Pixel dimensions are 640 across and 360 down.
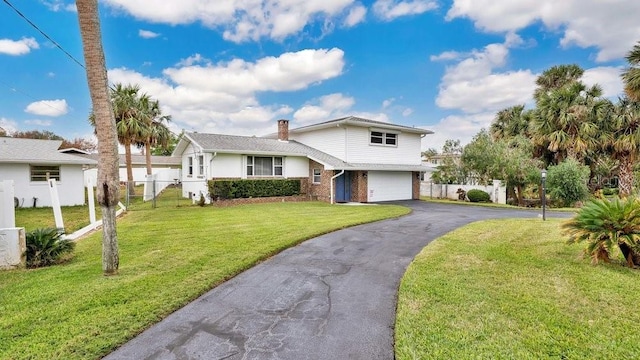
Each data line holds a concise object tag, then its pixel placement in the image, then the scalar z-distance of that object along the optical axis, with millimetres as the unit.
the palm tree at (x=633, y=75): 12250
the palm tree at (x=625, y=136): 20453
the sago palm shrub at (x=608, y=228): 5750
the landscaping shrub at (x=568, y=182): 18344
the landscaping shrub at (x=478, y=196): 21844
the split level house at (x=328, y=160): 18844
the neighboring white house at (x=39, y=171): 16109
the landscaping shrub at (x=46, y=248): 6293
